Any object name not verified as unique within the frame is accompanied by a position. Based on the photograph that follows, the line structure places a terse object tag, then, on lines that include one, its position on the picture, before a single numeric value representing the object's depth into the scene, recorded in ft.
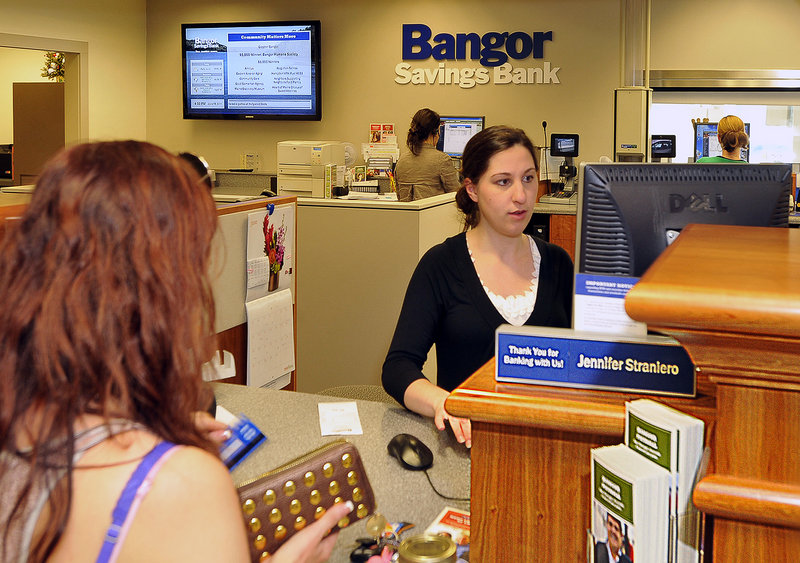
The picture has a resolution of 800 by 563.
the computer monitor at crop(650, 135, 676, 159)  20.70
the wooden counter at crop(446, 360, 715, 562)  3.56
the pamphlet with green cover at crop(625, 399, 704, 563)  2.87
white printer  20.62
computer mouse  5.44
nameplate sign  3.47
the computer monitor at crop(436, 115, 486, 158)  25.71
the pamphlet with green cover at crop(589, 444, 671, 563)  2.88
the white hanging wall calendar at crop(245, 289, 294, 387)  8.26
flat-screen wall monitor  26.96
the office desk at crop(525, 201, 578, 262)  20.14
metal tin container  4.01
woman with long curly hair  2.40
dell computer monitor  4.46
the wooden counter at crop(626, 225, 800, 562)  2.35
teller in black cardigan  7.11
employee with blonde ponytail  18.86
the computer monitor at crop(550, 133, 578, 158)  21.31
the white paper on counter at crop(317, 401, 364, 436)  6.12
